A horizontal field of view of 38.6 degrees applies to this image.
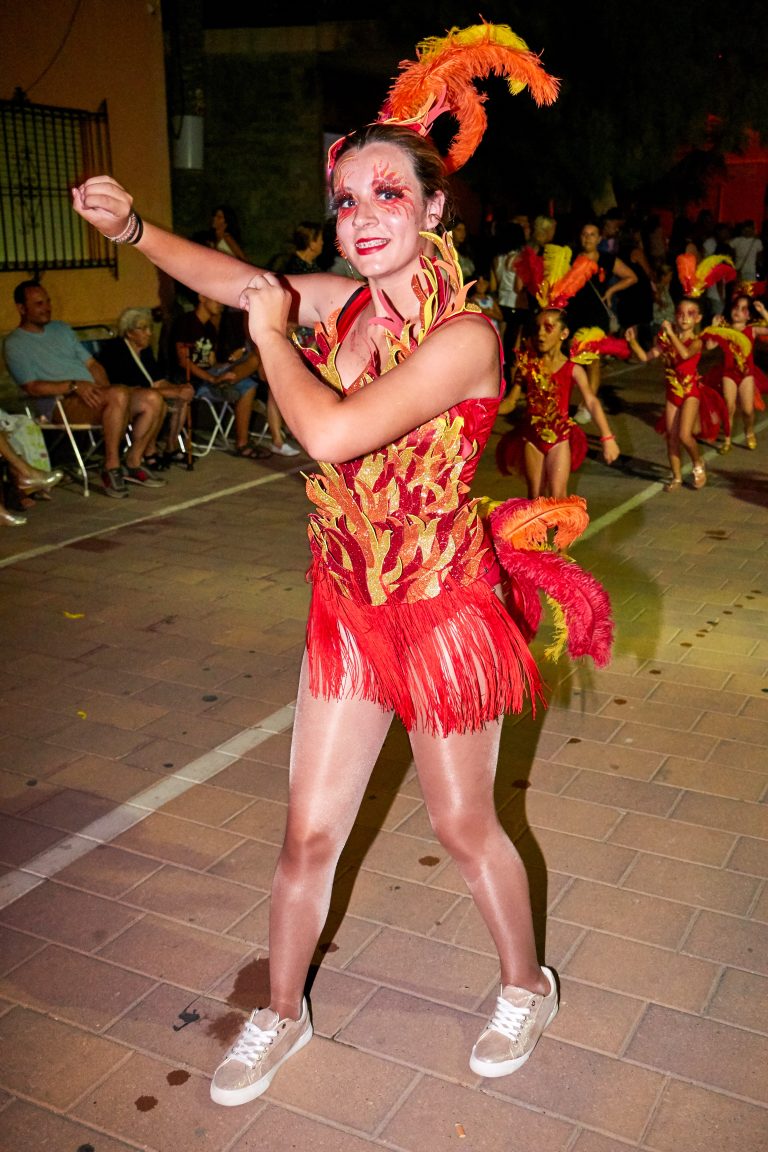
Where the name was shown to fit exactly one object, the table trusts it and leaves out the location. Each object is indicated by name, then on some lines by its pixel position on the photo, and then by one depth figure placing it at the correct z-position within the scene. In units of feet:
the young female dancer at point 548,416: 23.62
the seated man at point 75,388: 27.37
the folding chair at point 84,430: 27.86
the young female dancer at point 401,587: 7.63
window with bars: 32.99
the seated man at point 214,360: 32.19
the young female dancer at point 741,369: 33.88
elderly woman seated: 30.63
